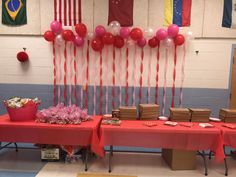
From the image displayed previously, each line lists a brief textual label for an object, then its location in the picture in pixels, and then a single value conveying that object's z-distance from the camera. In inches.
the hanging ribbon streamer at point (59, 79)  194.1
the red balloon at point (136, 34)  175.0
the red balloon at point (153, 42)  180.7
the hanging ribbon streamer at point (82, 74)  192.7
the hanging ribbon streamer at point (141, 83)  191.1
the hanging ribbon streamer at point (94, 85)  192.6
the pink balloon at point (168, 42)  178.1
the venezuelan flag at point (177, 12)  181.6
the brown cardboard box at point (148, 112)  141.9
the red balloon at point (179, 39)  176.9
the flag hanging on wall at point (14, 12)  189.9
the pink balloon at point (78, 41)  182.4
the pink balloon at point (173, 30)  173.9
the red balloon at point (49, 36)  182.7
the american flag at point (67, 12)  186.1
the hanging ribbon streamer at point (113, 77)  189.9
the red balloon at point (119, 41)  180.2
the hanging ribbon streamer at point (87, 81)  193.3
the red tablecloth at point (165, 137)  120.8
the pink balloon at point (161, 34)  175.9
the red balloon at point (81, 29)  177.2
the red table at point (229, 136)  121.6
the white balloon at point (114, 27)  175.7
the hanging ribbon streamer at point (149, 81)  189.7
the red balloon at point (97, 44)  181.3
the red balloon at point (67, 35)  178.9
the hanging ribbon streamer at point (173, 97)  191.5
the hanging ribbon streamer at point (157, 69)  187.6
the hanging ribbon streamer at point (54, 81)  193.9
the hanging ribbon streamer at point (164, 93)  189.0
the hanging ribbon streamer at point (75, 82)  193.5
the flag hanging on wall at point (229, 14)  179.9
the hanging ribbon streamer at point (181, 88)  190.2
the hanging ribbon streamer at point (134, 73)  189.3
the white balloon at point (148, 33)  179.1
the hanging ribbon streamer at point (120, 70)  190.1
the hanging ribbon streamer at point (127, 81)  189.7
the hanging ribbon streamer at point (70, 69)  192.2
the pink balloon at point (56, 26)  180.1
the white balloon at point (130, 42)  182.1
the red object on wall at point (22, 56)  191.2
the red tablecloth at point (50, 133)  123.6
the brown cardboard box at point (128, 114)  141.6
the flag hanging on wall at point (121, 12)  182.9
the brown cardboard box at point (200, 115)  138.6
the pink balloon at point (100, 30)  175.6
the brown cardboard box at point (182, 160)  131.0
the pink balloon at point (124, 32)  176.4
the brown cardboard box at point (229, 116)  138.4
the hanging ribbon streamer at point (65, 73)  192.2
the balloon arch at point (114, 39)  176.9
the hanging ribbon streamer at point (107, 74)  191.2
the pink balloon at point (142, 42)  180.5
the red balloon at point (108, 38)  176.9
